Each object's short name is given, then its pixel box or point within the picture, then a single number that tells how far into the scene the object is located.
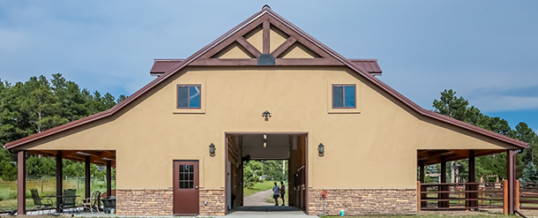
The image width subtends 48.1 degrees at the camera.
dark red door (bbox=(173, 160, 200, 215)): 20.52
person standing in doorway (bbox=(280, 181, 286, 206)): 31.55
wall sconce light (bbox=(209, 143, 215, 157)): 20.64
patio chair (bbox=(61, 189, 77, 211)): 23.01
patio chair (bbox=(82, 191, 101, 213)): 22.34
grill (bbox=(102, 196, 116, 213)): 22.05
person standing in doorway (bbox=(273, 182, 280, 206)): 30.61
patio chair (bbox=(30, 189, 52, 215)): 21.84
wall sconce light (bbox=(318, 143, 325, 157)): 20.83
